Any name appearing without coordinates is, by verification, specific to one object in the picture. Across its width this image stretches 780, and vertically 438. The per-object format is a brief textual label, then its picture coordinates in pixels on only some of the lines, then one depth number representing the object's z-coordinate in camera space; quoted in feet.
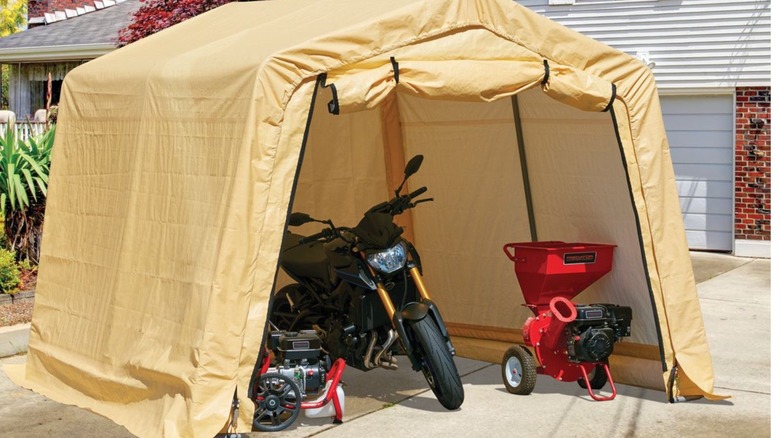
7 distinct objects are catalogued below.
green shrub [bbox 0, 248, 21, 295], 31.86
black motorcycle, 21.25
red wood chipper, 22.72
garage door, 49.19
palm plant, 34.06
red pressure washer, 19.89
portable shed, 18.95
